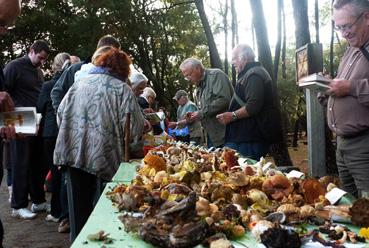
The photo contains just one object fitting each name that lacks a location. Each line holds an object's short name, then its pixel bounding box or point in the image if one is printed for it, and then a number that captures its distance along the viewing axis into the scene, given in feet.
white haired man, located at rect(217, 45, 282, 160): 16.31
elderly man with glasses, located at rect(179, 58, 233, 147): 19.02
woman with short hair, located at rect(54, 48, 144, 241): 12.67
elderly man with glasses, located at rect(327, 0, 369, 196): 10.07
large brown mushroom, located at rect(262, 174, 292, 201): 7.47
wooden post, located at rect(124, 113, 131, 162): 12.62
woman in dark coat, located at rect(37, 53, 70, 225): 18.62
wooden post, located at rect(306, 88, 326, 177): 15.24
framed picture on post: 13.15
